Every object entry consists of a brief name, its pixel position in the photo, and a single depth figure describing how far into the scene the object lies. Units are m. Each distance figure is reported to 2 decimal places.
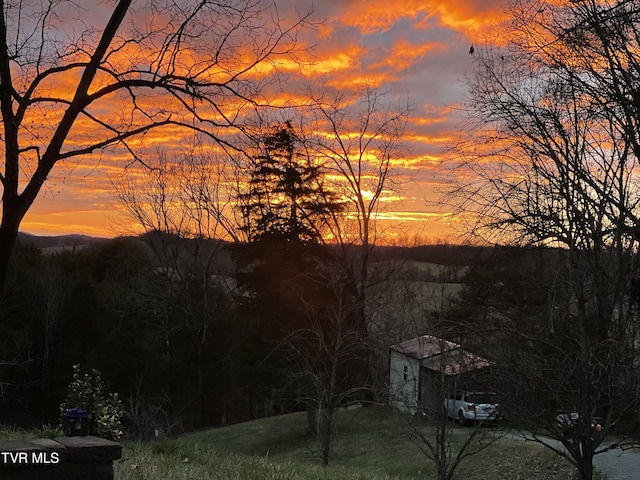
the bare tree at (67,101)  6.87
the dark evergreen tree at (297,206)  32.50
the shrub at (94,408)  9.62
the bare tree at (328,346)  22.89
